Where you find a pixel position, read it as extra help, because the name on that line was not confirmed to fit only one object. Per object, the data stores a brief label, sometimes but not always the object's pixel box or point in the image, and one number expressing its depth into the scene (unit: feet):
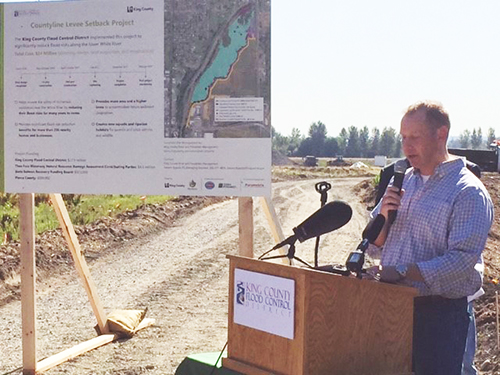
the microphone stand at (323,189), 10.74
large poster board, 17.57
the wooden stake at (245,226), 18.60
